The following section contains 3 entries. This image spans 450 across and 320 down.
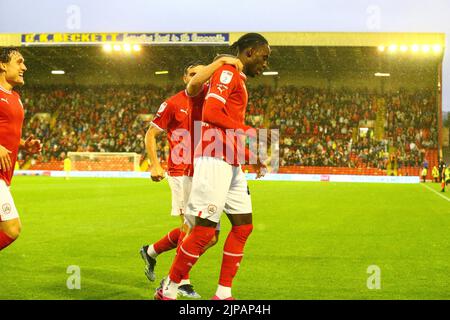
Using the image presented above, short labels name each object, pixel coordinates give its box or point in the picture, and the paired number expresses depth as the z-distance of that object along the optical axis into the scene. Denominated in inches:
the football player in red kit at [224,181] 201.6
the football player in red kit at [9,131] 216.4
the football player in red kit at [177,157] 238.4
